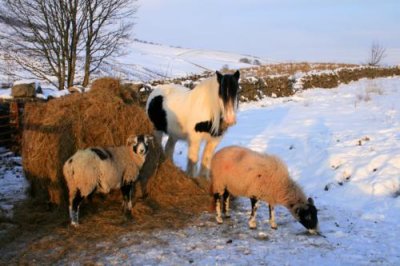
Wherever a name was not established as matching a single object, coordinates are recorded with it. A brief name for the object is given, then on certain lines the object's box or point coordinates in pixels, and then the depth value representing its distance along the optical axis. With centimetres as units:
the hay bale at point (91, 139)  715
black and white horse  758
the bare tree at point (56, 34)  2034
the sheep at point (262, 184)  638
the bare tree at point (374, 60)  5284
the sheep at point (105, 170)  623
